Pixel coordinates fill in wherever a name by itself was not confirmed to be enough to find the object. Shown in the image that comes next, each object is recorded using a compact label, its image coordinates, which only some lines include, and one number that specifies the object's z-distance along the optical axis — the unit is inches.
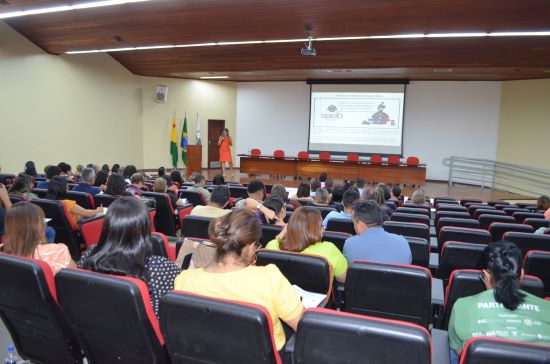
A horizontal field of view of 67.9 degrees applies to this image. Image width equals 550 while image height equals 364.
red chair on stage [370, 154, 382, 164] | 489.0
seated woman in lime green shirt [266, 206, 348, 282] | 103.0
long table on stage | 469.4
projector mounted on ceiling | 310.3
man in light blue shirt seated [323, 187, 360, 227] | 167.2
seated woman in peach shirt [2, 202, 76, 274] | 90.1
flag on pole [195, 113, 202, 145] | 567.4
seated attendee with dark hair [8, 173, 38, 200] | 183.8
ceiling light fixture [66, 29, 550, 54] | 291.7
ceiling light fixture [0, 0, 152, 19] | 254.3
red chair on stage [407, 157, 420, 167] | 481.8
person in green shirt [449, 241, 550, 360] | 62.3
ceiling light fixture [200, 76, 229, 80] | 572.4
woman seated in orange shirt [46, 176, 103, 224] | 168.2
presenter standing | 535.5
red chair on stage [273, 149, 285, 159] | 518.5
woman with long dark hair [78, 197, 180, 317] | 74.6
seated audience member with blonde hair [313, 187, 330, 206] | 210.1
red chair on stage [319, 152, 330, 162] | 513.7
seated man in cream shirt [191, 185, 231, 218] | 158.1
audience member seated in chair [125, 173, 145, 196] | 213.3
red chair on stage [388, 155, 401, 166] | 472.8
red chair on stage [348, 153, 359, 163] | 495.8
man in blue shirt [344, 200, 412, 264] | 112.1
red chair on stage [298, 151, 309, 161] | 519.7
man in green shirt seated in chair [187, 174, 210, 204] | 229.2
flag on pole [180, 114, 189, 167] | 560.7
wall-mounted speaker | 542.9
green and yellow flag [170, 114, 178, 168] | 553.6
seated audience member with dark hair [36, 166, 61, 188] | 245.1
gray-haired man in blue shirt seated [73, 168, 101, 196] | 214.8
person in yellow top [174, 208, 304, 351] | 64.4
